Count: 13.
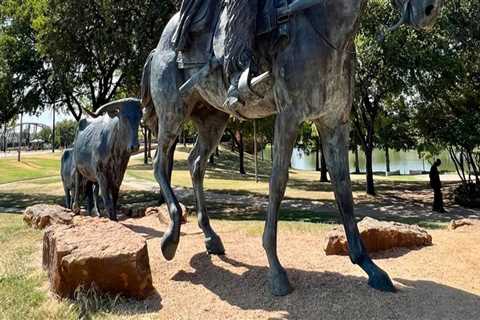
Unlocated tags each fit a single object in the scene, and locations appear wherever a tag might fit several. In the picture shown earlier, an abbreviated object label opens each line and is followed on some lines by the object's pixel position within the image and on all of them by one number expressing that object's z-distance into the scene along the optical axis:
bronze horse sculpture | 4.11
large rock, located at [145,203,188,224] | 8.94
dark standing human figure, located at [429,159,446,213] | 15.99
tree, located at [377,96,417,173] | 23.69
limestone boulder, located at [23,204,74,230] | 8.66
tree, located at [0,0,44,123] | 17.34
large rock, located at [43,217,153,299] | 4.47
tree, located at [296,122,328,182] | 29.86
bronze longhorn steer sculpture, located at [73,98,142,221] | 7.93
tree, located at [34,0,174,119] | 14.27
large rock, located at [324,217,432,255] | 5.87
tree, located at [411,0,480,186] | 16.86
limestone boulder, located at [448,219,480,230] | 8.09
